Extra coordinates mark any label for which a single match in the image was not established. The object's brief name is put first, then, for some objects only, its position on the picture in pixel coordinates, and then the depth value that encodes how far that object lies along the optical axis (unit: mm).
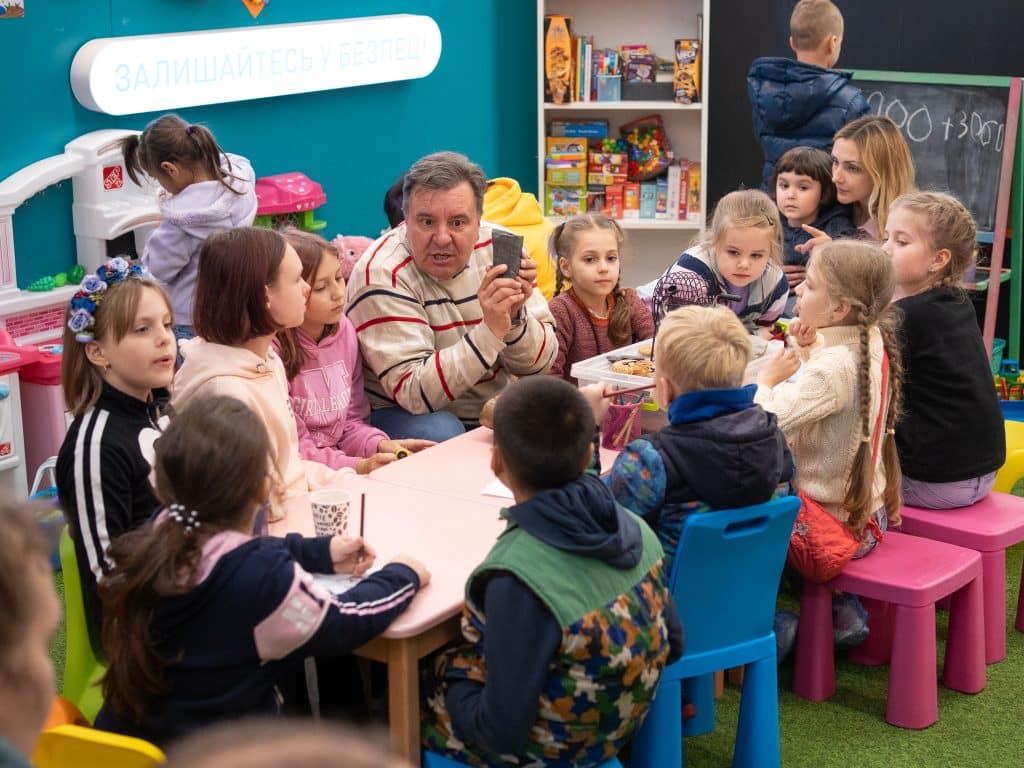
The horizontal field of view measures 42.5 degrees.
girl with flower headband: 2393
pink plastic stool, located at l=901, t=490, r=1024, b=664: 3377
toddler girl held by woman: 4668
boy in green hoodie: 2123
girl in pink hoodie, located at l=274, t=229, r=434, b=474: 3197
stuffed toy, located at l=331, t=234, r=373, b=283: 4531
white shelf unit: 6551
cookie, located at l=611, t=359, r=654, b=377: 3334
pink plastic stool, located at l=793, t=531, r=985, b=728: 3098
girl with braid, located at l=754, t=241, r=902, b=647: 3111
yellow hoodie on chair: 5426
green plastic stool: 2404
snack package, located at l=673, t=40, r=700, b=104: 6484
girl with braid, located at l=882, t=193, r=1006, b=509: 3402
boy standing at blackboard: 5191
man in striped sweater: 3469
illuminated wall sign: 4645
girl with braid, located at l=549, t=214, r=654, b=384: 3766
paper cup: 2467
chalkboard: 5582
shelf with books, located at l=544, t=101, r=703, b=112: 6483
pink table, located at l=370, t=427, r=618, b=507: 2875
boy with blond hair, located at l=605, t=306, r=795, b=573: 2568
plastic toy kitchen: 4105
